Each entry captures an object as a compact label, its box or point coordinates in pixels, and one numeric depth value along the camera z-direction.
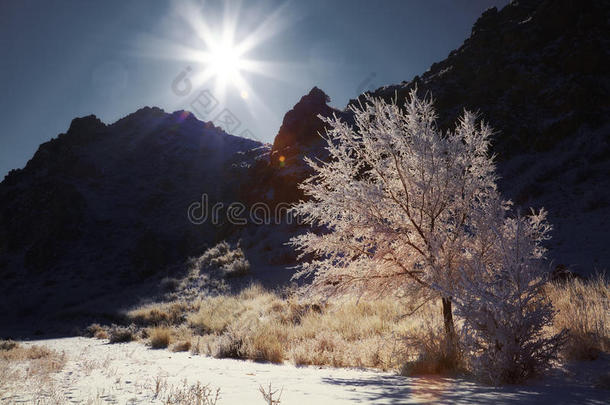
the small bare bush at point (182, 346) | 9.55
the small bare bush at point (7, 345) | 10.71
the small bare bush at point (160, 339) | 10.54
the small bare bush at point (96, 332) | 13.87
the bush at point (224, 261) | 22.58
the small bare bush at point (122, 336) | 12.23
